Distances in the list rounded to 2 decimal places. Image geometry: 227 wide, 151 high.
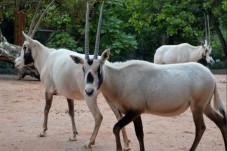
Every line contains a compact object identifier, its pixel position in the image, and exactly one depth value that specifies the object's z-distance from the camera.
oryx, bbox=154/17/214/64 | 25.52
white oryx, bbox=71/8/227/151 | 8.24
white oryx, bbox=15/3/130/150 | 9.45
